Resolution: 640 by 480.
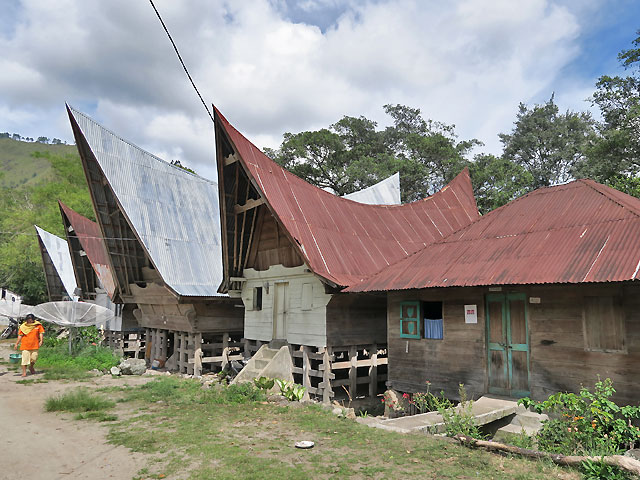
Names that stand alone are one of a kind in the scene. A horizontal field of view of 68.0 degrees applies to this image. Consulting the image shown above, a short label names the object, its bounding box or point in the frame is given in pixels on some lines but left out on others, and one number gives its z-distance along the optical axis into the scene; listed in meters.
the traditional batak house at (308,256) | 13.74
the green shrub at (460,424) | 7.92
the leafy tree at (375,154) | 36.78
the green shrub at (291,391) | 12.48
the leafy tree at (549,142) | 39.12
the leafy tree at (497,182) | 30.15
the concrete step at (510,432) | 7.99
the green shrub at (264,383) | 12.92
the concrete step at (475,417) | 8.26
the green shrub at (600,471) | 5.56
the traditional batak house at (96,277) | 25.59
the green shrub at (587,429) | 6.86
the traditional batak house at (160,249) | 19.72
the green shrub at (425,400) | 11.00
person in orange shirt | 16.12
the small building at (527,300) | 8.59
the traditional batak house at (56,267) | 34.28
